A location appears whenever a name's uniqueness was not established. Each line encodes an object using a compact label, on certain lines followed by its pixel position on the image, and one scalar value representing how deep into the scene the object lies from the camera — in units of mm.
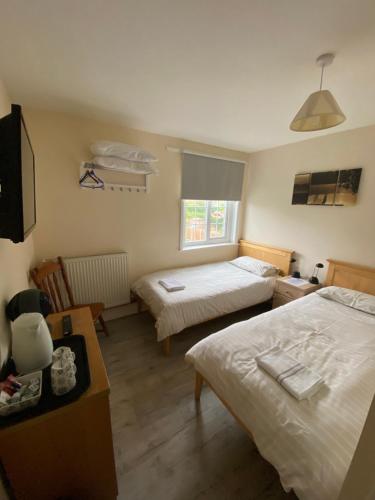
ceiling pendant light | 1226
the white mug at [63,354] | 974
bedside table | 2540
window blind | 2938
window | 3213
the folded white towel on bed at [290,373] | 1108
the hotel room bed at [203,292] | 2115
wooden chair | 1897
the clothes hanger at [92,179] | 2227
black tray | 750
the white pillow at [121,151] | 2157
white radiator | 2355
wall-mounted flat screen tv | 801
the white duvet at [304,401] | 873
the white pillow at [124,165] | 2211
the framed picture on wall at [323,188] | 2480
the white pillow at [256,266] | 2965
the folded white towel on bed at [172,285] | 2352
